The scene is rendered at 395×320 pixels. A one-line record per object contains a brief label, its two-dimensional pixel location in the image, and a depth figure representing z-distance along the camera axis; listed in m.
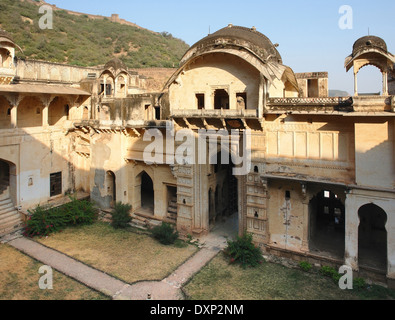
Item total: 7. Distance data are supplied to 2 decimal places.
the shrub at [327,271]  11.15
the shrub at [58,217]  14.75
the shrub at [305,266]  11.61
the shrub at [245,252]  12.12
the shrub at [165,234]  14.00
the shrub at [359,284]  10.38
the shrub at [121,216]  15.89
